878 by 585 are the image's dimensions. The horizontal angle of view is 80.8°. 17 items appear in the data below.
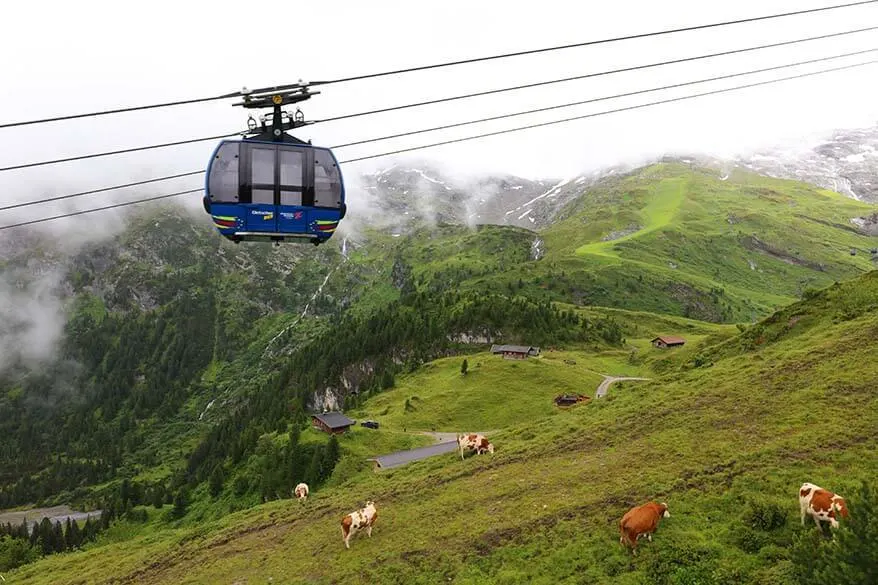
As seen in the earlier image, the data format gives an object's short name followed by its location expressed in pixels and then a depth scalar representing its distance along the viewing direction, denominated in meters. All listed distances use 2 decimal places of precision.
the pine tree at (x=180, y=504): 112.41
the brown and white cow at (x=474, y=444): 43.88
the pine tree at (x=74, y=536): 138.12
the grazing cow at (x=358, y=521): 30.94
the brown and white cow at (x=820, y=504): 19.62
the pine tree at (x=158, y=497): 147.12
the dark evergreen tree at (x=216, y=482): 107.15
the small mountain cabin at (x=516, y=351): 133.14
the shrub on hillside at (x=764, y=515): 21.92
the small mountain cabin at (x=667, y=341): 148.38
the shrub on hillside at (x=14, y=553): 65.31
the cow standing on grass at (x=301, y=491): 47.58
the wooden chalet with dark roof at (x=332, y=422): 89.50
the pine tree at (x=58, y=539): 138.21
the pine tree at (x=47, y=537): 138.50
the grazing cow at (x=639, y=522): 22.64
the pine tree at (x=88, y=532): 137.50
